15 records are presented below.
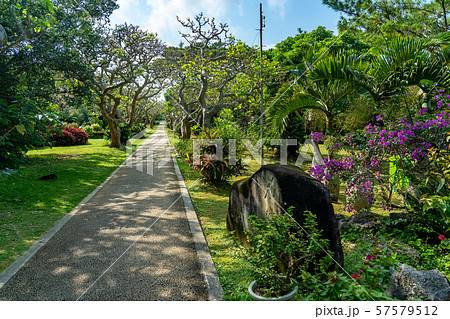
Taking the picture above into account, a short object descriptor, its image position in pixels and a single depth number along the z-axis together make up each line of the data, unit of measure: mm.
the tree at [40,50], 10500
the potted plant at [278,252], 2891
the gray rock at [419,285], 2910
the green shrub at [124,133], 23422
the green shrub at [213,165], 8978
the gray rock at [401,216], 5193
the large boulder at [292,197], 3422
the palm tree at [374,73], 6160
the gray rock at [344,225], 5336
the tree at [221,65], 13773
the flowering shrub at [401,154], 4758
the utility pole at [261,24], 10308
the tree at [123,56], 17281
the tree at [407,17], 12219
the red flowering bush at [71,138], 21891
